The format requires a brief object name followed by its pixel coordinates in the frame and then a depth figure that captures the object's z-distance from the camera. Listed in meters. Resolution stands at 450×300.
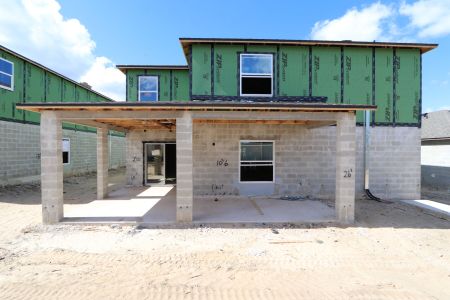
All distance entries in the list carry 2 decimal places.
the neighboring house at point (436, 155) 13.71
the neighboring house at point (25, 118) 12.30
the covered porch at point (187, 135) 6.86
